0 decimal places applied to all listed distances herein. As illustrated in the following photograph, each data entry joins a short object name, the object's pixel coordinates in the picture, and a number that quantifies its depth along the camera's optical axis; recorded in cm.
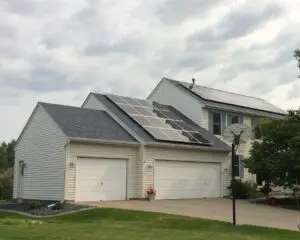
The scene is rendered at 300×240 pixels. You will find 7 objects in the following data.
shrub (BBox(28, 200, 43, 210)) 2259
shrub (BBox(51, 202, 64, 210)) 2172
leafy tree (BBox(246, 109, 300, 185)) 2552
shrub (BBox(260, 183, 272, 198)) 2754
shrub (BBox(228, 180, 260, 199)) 3006
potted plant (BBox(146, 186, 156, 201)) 2575
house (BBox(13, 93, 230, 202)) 2406
